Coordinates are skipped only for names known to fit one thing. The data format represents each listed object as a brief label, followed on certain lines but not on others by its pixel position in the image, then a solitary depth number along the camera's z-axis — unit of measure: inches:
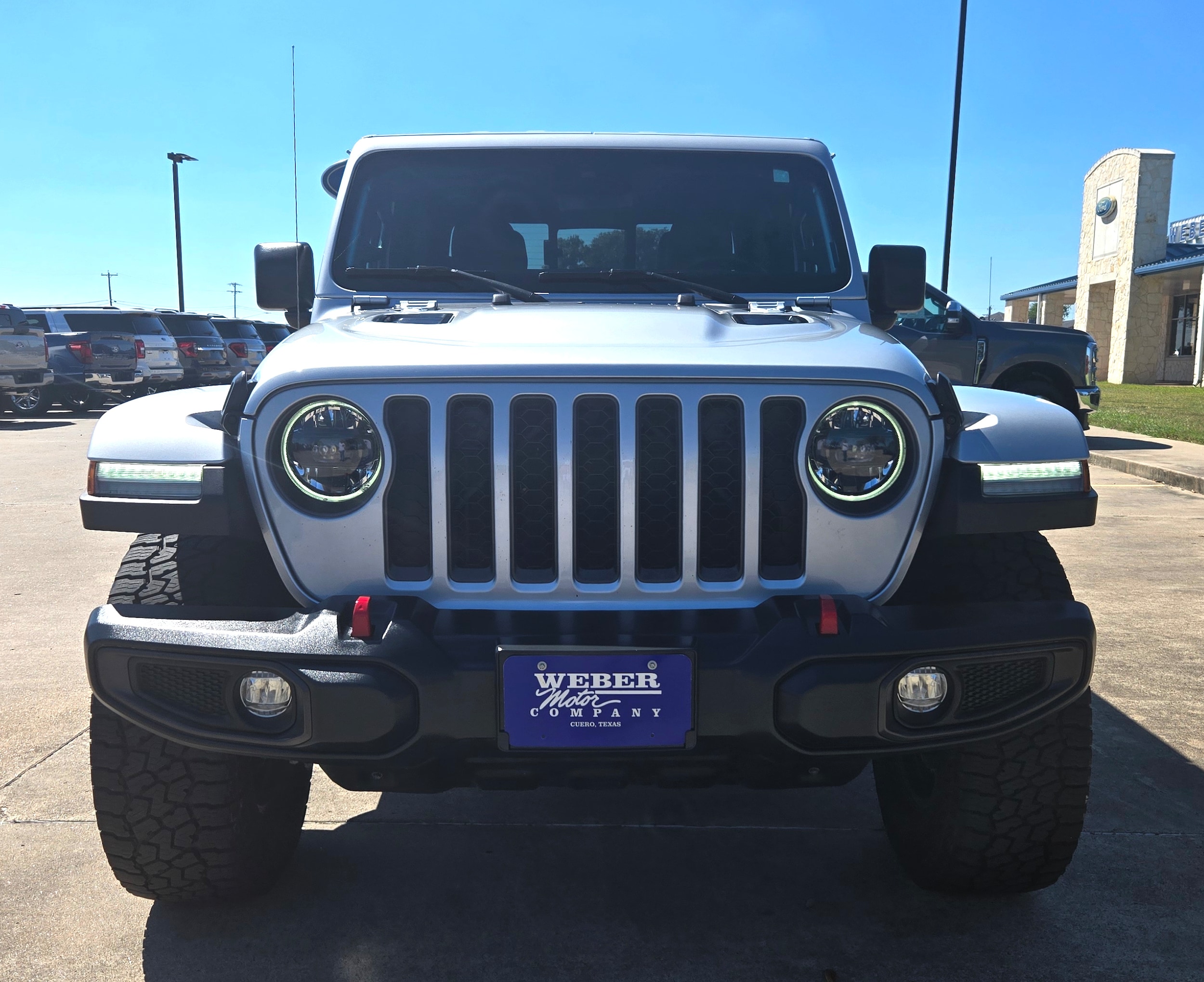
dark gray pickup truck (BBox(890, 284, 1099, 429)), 478.0
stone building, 1264.8
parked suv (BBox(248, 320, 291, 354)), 1021.8
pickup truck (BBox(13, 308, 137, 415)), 735.7
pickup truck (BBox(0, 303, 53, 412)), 657.6
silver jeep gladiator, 83.2
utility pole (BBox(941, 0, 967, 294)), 821.2
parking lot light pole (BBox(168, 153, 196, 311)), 1288.1
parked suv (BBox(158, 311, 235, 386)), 850.1
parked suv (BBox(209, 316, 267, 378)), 916.6
